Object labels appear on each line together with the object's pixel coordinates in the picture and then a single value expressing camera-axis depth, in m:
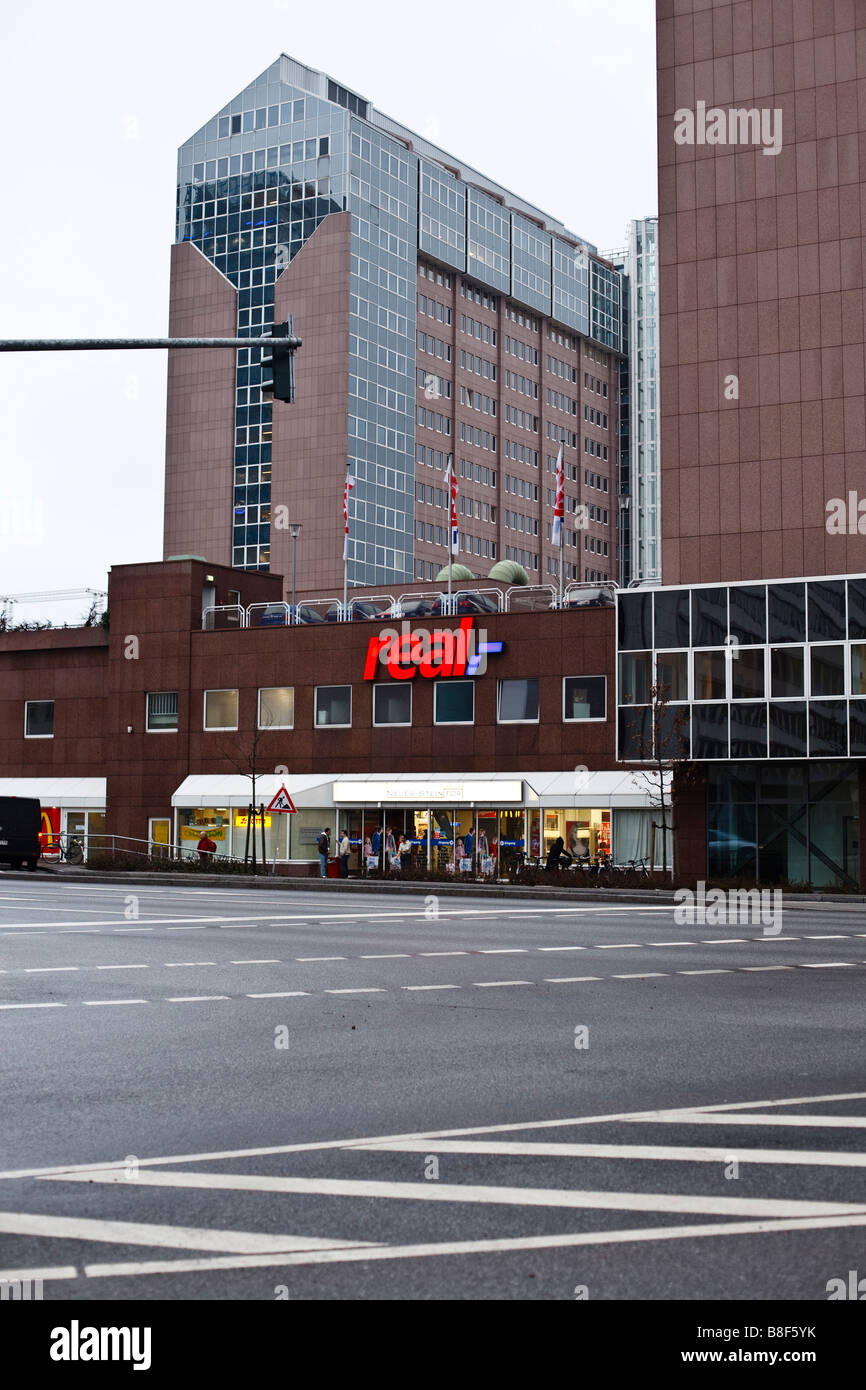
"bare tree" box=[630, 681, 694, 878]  44.25
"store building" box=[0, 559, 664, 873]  49.62
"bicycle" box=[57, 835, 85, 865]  56.09
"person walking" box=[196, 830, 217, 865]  50.94
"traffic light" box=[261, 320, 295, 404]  16.30
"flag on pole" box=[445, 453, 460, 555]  53.41
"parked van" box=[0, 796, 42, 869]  48.81
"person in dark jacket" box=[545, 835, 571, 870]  42.89
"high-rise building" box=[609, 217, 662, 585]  147.38
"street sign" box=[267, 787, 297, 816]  42.25
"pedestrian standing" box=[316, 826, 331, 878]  47.97
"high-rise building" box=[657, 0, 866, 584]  46.62
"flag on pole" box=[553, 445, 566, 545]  51.03
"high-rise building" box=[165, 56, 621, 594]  108.44
